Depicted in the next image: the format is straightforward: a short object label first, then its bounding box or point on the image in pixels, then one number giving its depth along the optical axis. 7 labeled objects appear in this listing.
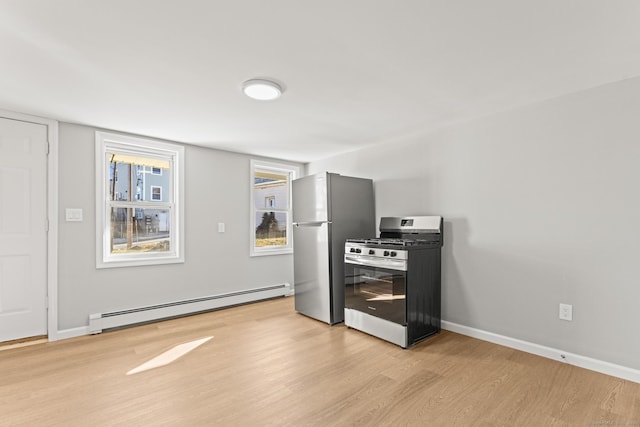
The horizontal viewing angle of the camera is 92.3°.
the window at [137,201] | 3.39
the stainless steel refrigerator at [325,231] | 3.57
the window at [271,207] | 4.65
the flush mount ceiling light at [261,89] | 2.28
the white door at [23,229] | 2.88
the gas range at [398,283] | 2.86
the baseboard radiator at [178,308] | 3.27
